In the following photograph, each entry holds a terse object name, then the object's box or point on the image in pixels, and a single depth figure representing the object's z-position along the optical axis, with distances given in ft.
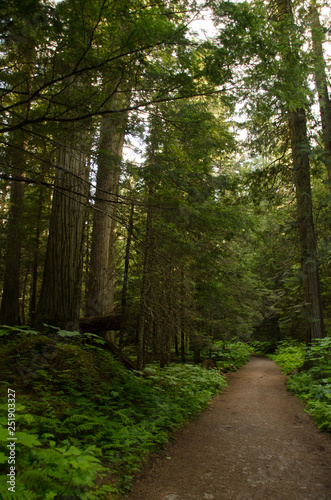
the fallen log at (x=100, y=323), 22.33
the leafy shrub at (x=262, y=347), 71.77
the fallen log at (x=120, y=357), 21.72
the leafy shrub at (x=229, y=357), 44.72
